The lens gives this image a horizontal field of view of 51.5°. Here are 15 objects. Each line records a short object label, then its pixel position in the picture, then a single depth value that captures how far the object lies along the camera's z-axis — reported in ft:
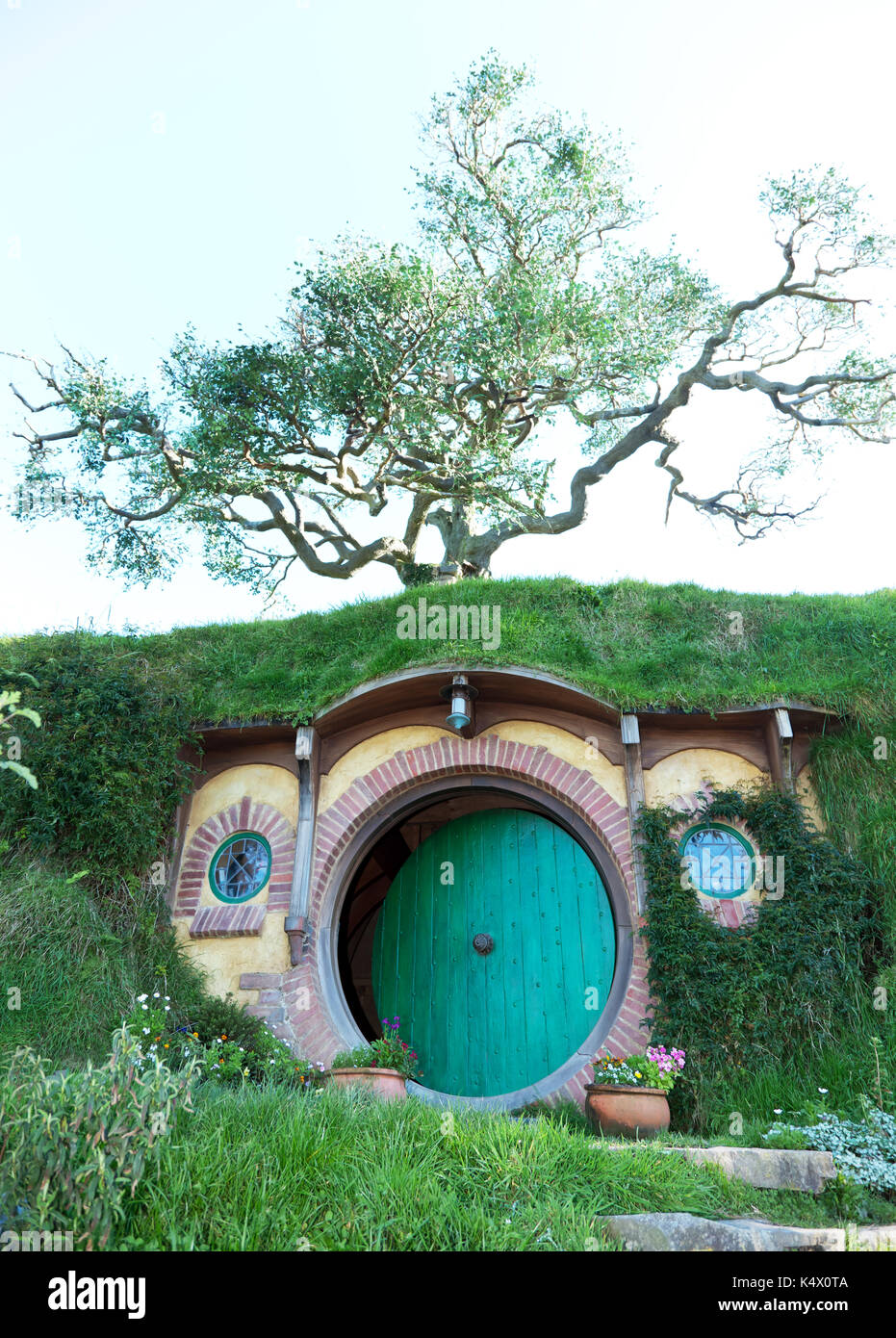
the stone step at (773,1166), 14.39
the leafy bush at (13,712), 8.89
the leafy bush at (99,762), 23.12
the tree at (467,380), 30.99
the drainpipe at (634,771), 22.75
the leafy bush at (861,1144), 14.76
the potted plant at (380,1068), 19.47
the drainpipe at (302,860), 23.07
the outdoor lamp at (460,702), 23.67
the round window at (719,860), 22.18
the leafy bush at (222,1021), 21.49
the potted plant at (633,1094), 18.39
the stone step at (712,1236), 12.17
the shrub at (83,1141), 10.69
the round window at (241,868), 24.48
